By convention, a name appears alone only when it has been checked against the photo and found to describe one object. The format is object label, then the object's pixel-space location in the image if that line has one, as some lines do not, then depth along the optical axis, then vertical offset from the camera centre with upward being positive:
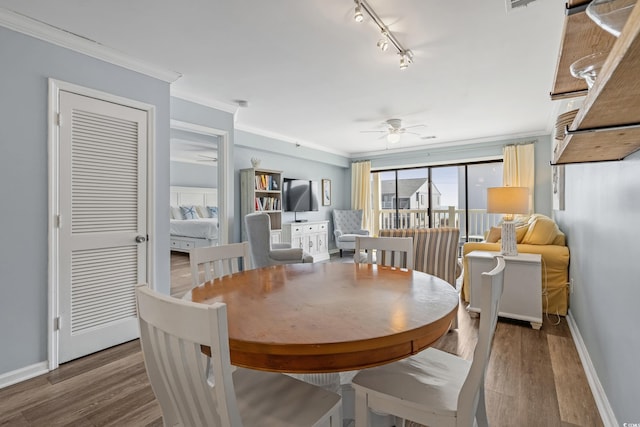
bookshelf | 4.84 +0.34
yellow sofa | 3.05 -0.40
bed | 6.52 -0.06
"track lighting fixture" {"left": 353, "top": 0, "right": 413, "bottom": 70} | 1.91 +1.29
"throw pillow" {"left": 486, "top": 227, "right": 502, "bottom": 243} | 3.73 -0.26
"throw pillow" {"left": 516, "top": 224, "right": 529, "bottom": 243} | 3.52 -0.22
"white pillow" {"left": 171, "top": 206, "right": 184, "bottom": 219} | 7.42 +0.04
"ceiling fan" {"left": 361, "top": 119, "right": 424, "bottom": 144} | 4.47 +1.29
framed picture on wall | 7.04 +0.51
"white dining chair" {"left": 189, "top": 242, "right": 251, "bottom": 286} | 1.78 -0.27
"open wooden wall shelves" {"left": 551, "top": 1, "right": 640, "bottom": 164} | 0.55 +0.26
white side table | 2.88 -0.68
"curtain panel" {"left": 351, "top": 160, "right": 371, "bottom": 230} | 7.24 +0.63
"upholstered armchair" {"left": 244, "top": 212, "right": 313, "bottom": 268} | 3.47 -0.40
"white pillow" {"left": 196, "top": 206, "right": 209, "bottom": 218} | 7.93 +0.07
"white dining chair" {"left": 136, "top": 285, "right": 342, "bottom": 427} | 0.71 -0.45
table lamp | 3.50 +0.16
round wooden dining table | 0.89 -0.35
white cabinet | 5.71 -0.43
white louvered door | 2.34 -0.05
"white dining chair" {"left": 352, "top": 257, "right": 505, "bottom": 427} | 0.96 -0.62
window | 6.44 +0.38
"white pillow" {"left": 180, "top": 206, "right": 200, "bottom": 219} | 7.55 +0.06
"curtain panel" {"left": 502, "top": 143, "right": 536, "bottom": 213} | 5.29 +0.82
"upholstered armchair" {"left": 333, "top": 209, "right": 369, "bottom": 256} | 6.94 -0.20
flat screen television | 6.07 +0.38
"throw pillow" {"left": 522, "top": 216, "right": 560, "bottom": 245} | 3.34 -0.20
